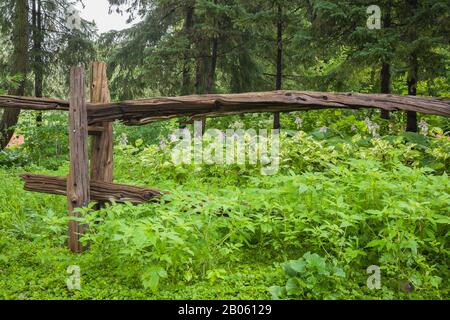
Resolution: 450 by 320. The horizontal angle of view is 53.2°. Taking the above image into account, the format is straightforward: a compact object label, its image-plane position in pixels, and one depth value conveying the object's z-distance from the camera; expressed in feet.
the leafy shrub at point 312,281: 11.00
